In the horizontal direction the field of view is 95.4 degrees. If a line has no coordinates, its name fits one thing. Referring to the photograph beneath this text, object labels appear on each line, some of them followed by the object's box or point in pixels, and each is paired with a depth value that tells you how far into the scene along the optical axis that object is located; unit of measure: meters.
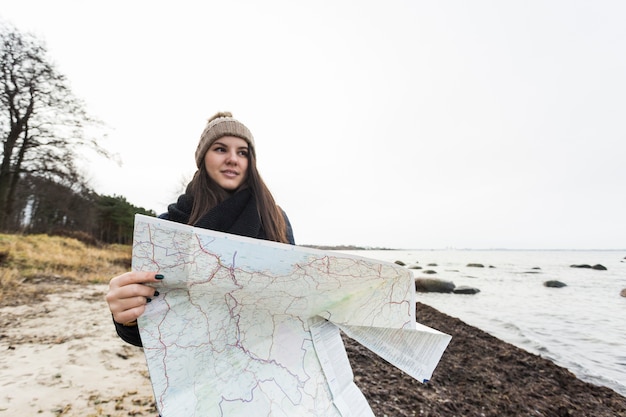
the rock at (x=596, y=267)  26.68
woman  1.43
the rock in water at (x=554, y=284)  15.41
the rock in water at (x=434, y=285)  13.88
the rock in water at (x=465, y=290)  13.25
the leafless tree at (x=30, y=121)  10.77
